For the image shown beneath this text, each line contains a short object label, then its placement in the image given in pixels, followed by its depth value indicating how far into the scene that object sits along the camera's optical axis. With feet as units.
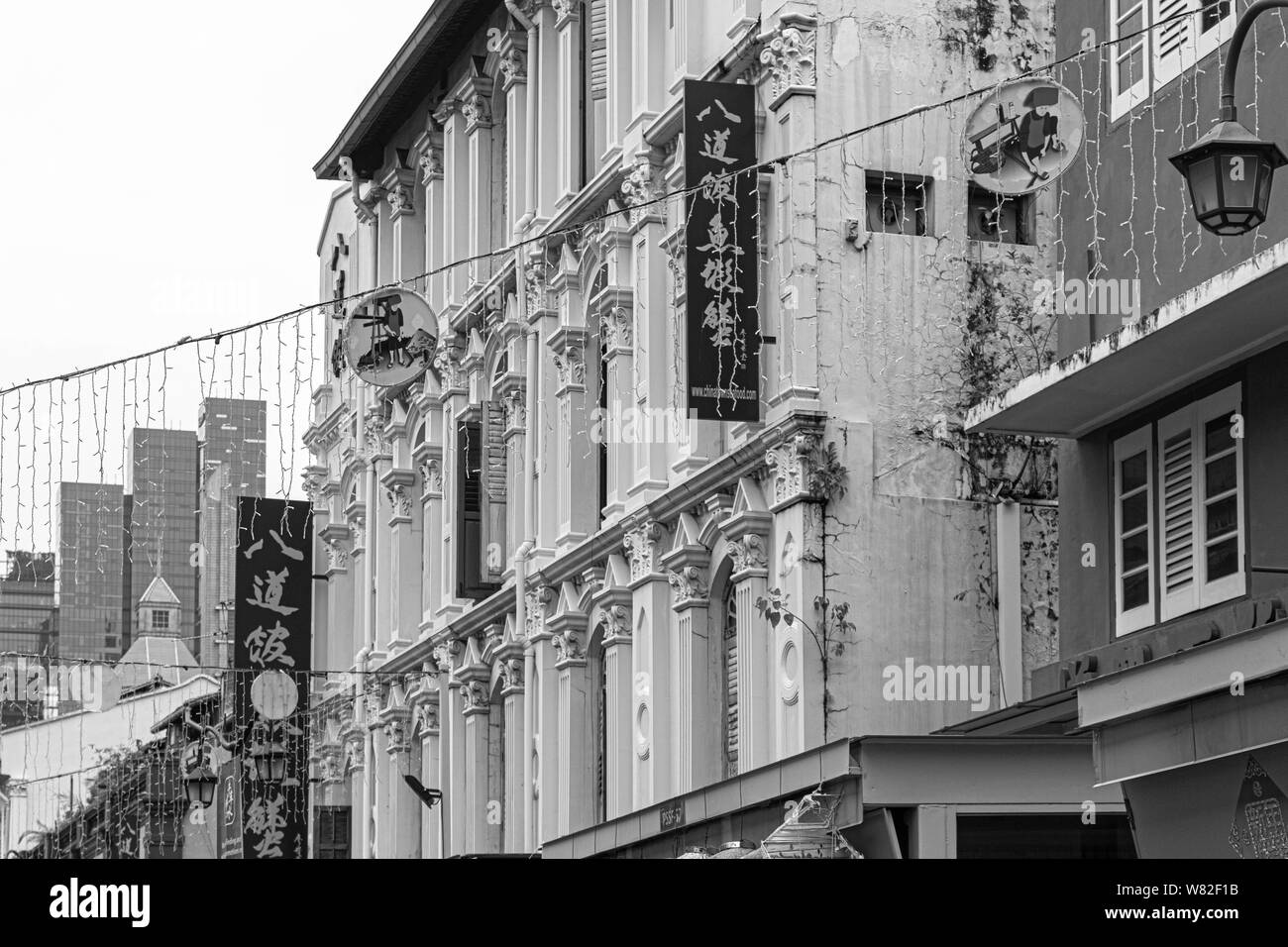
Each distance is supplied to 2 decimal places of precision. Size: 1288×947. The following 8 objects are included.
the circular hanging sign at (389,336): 91.71
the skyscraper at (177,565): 413.51
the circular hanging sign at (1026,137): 67.72
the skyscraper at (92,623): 471.29
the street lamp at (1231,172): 47.65
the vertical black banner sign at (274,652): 147.13
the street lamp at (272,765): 126.52
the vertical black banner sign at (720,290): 86.84
